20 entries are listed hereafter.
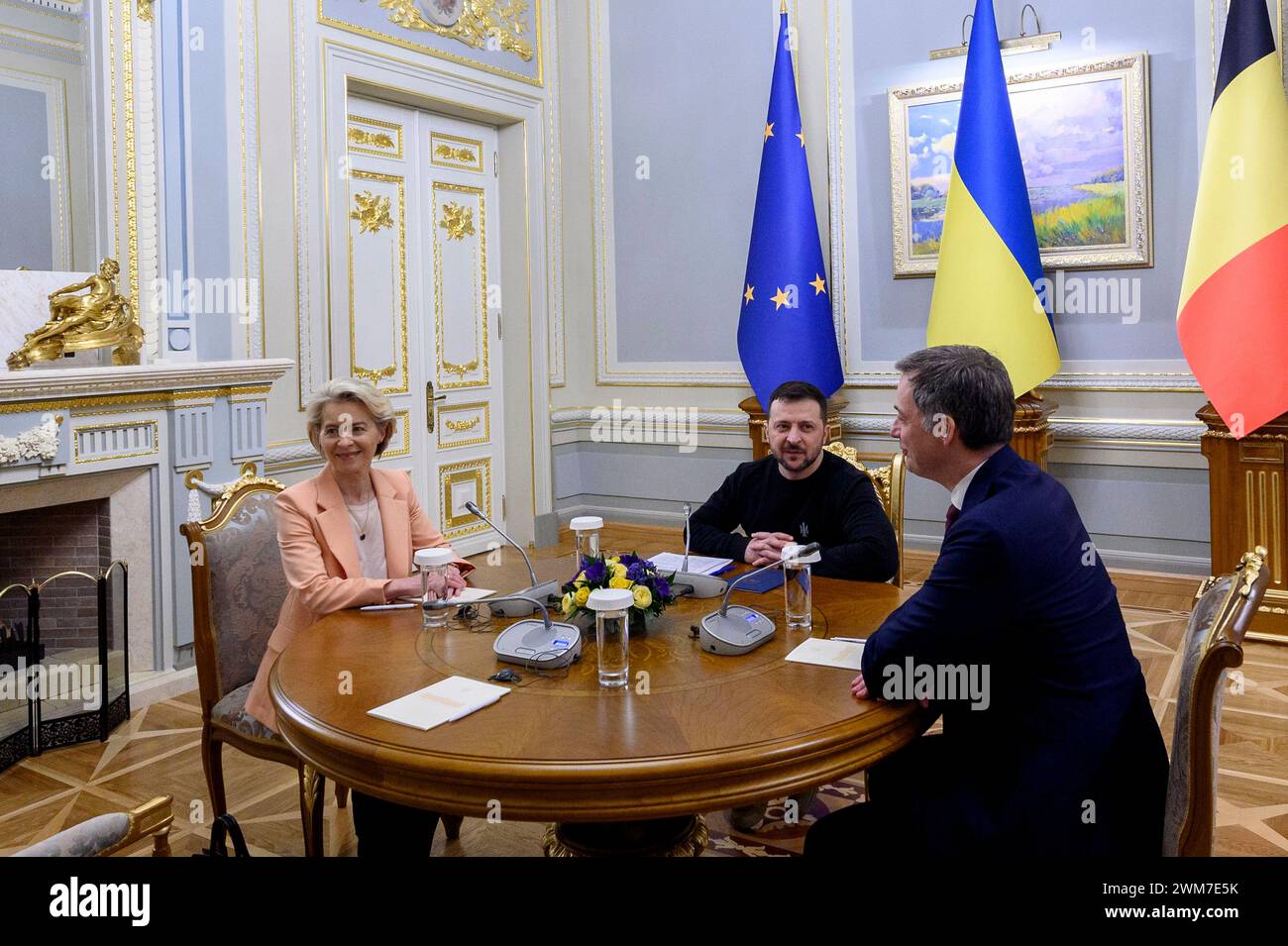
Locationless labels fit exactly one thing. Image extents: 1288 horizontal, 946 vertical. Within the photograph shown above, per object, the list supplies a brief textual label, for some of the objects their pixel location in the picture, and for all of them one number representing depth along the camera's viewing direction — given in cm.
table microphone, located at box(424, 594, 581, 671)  178
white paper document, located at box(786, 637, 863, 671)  177
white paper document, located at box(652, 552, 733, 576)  248
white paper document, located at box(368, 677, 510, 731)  155
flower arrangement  193
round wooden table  138
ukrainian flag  454
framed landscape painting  460
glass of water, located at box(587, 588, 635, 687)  164
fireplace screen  324
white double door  509
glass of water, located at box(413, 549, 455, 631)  208
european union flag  517
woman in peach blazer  212
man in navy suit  152
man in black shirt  265
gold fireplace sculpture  358
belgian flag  390
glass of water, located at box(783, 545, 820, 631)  200
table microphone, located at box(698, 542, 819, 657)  183
